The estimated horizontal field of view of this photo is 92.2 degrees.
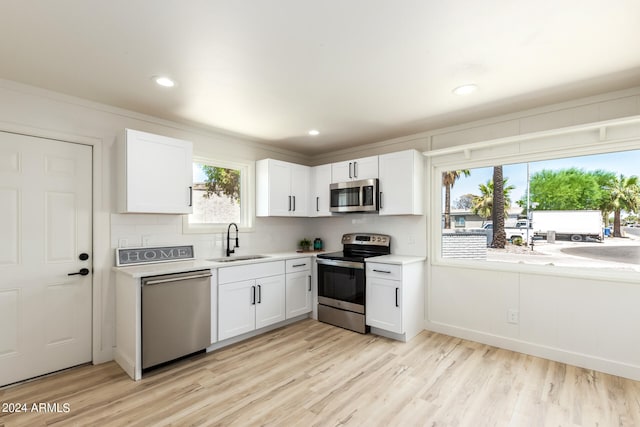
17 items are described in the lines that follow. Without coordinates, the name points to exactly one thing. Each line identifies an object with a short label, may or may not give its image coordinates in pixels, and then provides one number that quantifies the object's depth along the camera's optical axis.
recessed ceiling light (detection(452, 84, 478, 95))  2.54
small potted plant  4.72
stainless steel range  3.67
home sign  3.00
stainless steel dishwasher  2.65
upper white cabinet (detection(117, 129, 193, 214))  2.84
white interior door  2.48
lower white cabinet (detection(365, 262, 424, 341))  3.37
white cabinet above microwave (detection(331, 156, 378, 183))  3.91
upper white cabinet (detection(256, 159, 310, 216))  4.11
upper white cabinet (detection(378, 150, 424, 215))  3.60
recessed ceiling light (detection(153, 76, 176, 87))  2.39
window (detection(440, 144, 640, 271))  2.73
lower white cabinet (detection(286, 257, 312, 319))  3.90
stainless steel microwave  3.83
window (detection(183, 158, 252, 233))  3.71
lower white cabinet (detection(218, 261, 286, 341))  3.22
